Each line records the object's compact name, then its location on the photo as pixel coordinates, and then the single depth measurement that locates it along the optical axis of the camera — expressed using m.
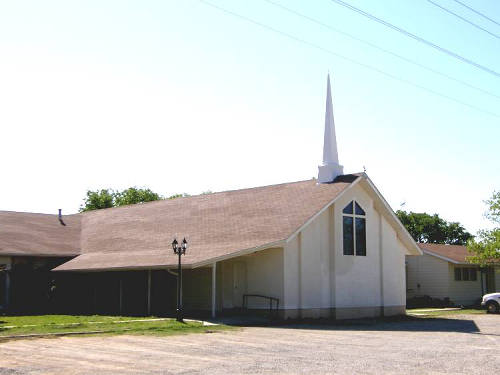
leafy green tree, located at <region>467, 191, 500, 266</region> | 36.78
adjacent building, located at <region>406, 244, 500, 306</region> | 40.59
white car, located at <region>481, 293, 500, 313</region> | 32.47
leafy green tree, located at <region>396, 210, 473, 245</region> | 86.75
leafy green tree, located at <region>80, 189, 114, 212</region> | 75.19
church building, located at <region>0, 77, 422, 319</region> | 25.69
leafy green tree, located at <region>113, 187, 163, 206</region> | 76.00
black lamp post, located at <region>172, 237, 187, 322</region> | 22.97
